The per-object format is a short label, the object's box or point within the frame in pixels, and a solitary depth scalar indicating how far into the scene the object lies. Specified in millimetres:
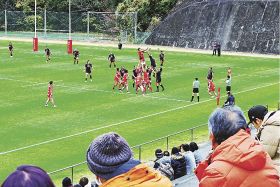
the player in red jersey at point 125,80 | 33238
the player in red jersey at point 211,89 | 32094
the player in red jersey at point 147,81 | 33406
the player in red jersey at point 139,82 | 32938
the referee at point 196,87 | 30369
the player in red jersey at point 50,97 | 28453
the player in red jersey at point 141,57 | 39131
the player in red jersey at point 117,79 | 33625
